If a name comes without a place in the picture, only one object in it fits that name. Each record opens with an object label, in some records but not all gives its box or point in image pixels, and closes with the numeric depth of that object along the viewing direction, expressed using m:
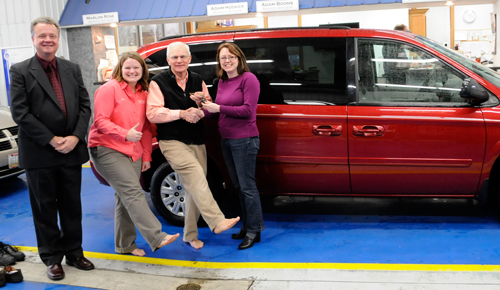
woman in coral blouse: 3.41
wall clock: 11.26
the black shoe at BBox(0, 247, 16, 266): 3.64
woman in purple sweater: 3.63
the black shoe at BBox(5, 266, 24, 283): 3.36
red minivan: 3.83
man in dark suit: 3.20
